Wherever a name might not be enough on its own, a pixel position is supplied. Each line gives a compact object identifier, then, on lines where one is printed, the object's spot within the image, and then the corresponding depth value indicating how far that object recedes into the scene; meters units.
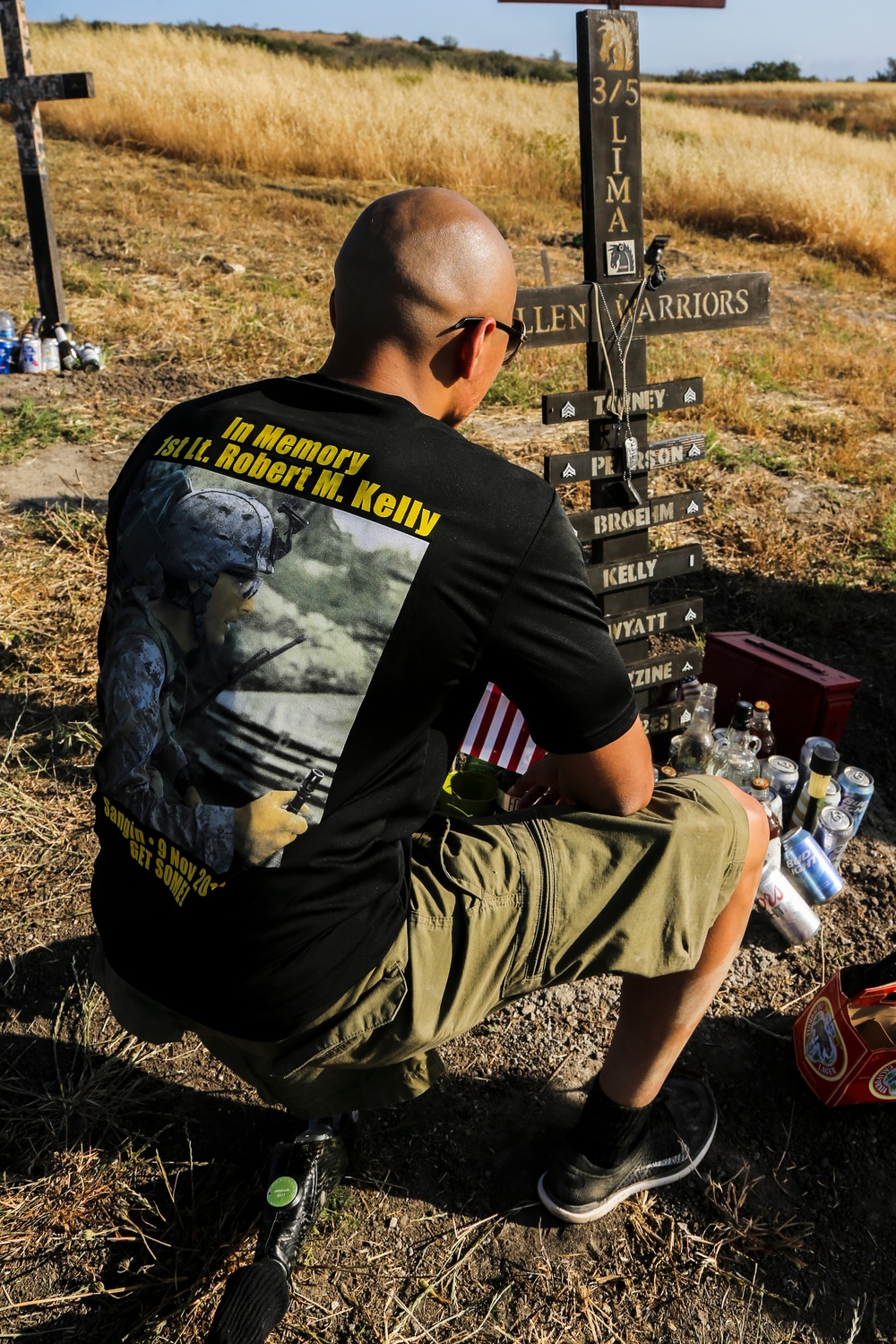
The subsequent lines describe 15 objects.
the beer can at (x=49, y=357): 7.02
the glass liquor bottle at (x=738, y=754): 3.35
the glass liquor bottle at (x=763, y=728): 3.46
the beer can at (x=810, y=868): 3.20
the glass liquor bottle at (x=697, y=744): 3.62
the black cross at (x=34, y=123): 6.85
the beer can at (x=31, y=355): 6.95
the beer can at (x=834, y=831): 3.32
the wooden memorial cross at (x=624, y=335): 3.10
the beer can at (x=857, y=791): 3.38
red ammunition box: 3.55
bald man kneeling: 1.54
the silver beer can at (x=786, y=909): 3.09
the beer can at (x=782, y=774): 3.39
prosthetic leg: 1.89
